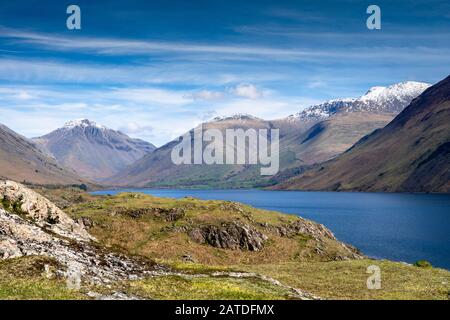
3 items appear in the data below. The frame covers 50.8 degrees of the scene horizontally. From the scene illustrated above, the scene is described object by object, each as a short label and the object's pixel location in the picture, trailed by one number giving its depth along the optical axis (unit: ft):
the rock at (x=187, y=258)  271.00
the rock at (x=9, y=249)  113.91
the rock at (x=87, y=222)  298.97
